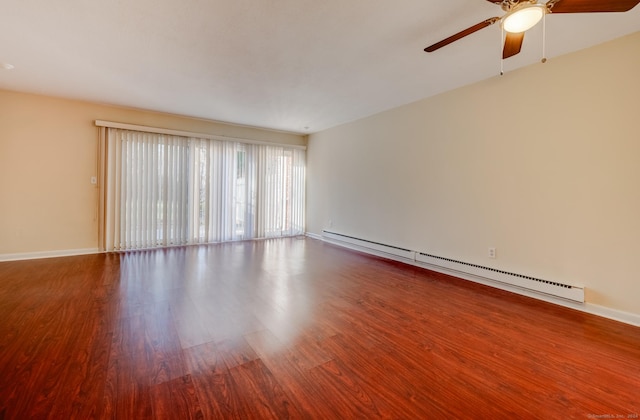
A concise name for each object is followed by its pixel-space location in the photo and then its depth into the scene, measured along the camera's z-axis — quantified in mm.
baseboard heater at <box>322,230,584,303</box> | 2738
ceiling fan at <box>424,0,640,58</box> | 1596
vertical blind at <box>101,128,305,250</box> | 4707
